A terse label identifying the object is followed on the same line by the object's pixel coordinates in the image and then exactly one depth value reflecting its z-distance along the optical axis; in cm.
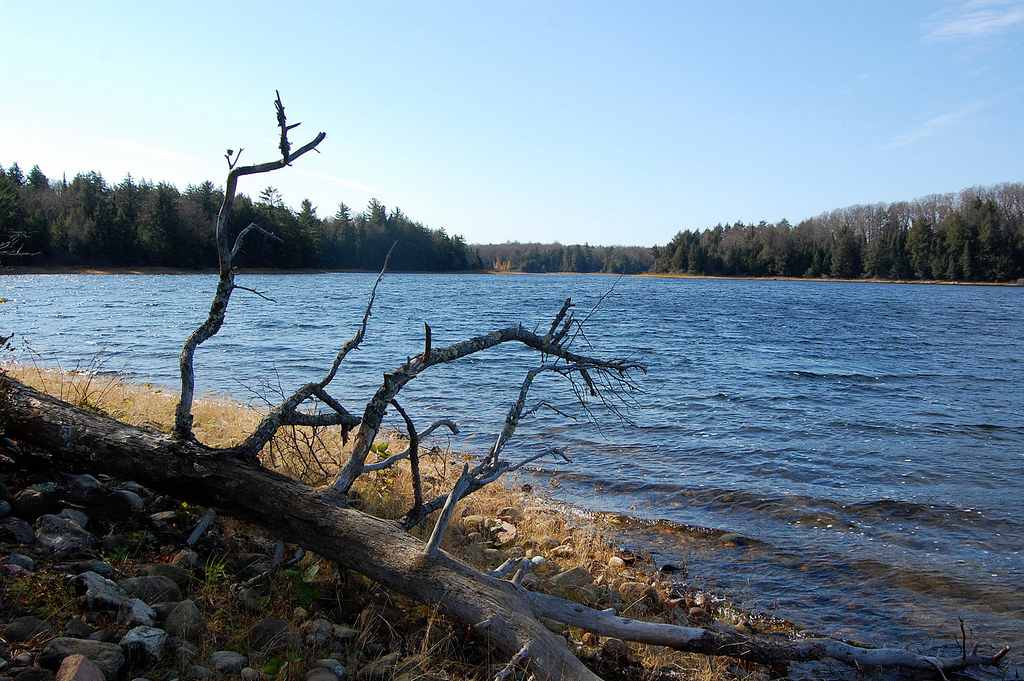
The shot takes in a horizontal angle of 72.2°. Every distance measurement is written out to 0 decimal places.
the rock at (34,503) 458
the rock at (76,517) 457
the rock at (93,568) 399
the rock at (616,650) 465
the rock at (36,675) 296
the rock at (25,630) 330
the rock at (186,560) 439
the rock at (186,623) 363
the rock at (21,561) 386
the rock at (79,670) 294
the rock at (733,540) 790
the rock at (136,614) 354
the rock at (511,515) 769
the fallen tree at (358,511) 404
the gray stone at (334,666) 363
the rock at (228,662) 346
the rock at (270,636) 377
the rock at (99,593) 362
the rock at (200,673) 334
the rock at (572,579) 589
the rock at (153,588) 388
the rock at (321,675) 353
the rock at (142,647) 333
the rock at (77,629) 339
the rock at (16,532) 420
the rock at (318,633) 392
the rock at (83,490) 486
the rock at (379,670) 370
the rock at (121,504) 487
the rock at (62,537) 420
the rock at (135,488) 517
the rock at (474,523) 694
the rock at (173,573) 416
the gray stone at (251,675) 342
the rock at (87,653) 312
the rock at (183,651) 340
